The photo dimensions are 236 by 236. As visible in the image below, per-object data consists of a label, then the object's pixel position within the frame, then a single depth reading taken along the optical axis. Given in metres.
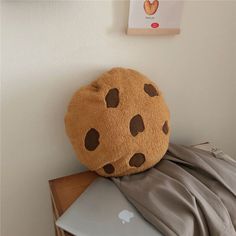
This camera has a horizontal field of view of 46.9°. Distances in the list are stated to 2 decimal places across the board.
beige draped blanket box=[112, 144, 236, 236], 0.67
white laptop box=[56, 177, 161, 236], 0.64
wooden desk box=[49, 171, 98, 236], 0.76
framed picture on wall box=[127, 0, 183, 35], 0.82
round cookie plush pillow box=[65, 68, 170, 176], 0.72
